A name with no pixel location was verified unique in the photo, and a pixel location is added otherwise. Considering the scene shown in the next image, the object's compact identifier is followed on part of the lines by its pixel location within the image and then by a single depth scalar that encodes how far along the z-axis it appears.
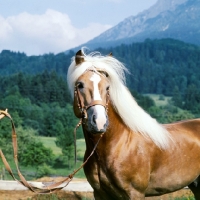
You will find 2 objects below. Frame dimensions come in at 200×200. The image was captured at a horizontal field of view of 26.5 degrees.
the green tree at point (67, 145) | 55.03
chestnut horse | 4.13
